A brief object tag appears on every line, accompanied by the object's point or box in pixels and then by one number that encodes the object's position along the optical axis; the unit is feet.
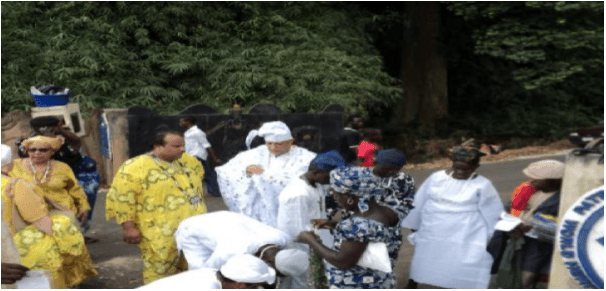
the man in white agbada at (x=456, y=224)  20.63
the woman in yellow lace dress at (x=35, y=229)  16.87
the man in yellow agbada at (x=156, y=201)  18.94
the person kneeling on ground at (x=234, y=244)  13.98
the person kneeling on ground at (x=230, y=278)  12.23
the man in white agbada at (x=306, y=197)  18.38
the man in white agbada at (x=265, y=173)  21.66
